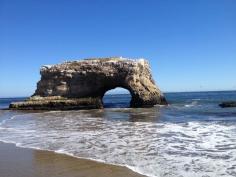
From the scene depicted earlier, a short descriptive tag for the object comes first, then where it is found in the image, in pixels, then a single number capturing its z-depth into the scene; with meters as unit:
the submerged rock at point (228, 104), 24.53
